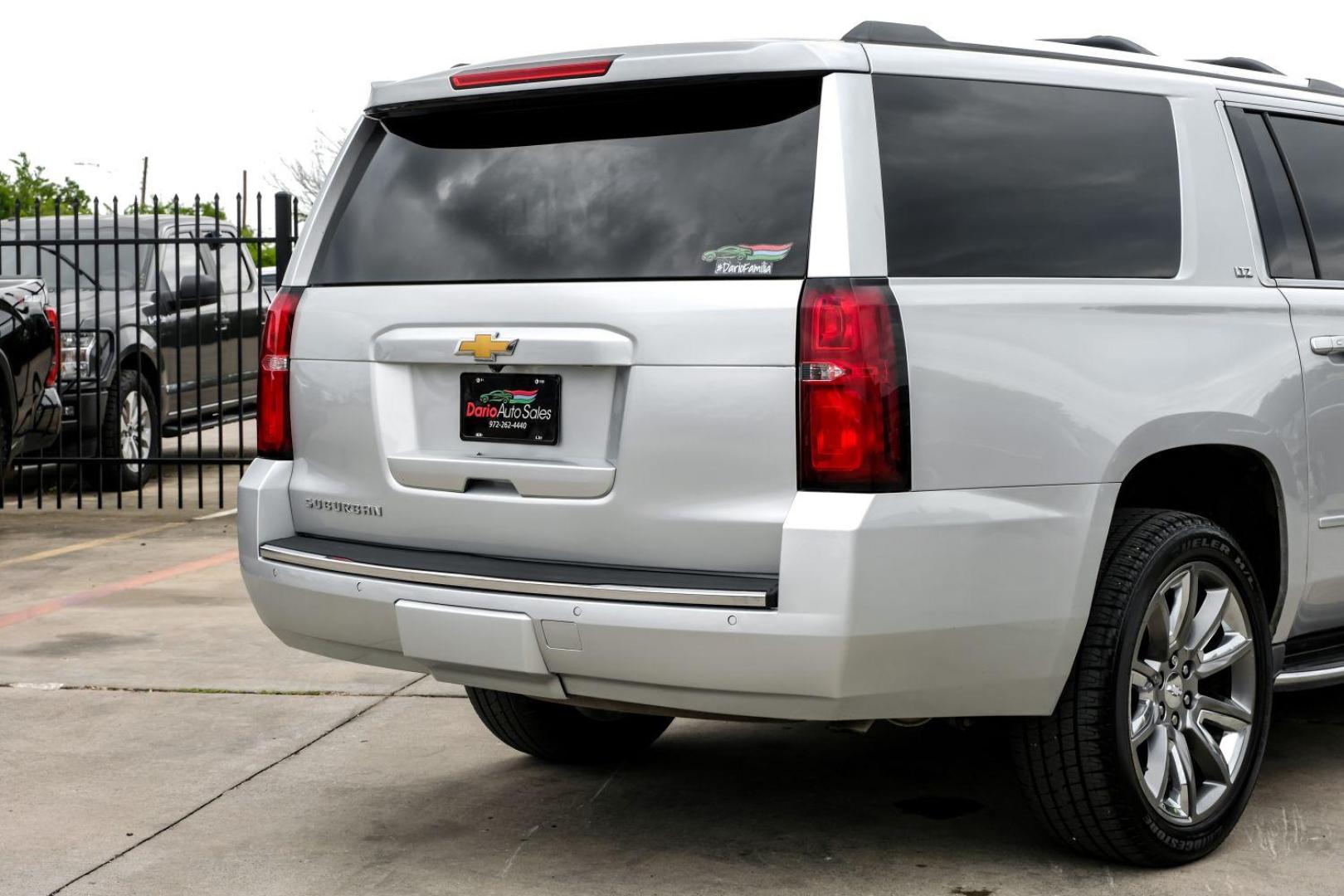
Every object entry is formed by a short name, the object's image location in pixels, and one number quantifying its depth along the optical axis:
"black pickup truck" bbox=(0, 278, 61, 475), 10.05
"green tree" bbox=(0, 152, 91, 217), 29.28
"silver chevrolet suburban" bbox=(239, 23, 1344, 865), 3.55
